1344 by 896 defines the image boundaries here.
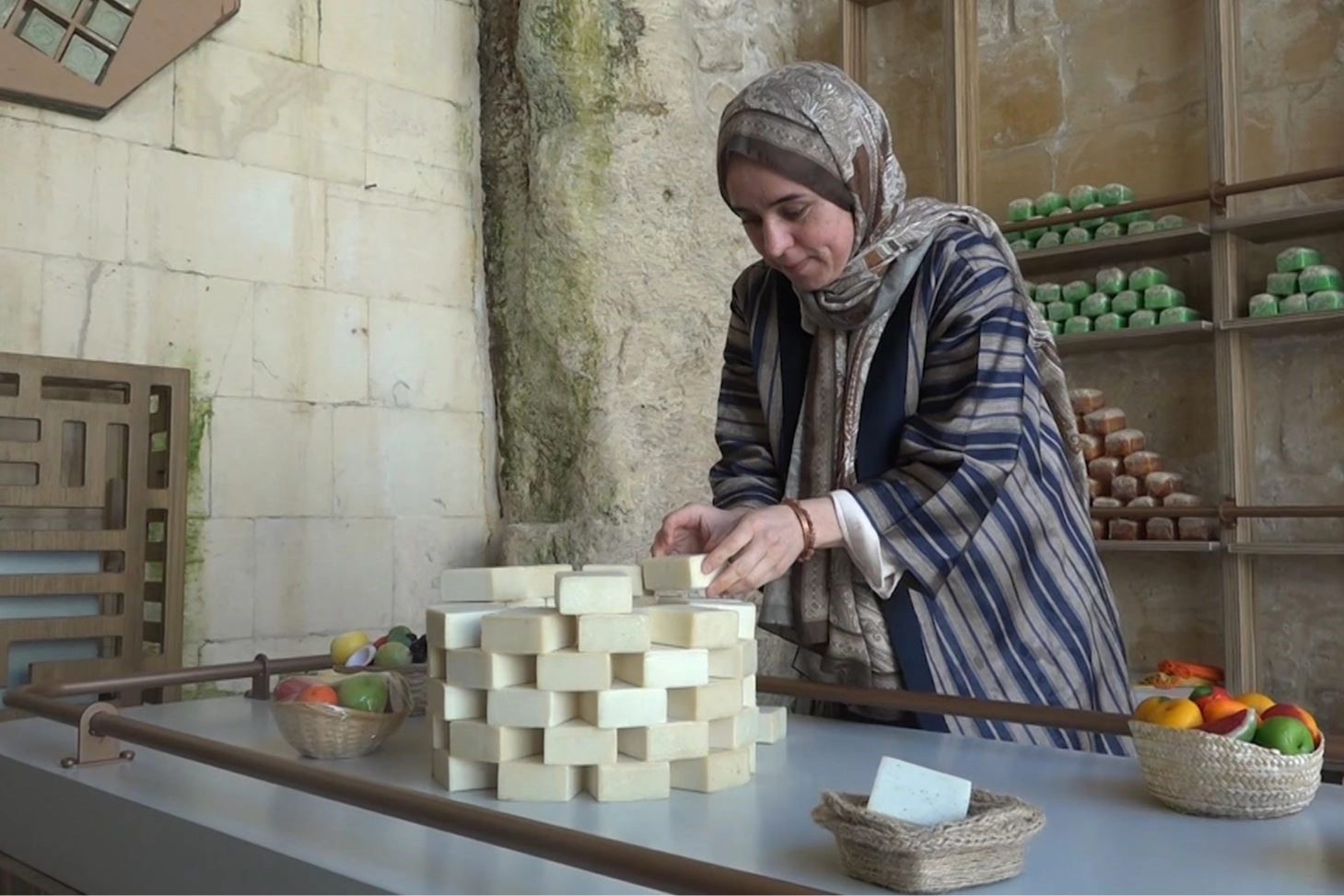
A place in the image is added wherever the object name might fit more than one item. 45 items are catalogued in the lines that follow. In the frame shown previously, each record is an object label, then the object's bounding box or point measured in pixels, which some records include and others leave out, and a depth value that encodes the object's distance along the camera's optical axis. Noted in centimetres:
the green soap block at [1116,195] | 384
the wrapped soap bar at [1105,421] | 383
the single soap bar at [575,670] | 103
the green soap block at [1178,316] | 366
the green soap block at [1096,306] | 386
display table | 84
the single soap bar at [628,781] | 104
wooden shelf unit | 360
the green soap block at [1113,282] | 384
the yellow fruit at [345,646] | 176
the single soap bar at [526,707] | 103
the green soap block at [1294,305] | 343
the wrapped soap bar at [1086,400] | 387
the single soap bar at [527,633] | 103
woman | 149
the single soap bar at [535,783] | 104
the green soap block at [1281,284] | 350
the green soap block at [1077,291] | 393
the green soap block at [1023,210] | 405
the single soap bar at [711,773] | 108
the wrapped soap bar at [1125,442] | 380
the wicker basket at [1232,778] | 98
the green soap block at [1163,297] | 370
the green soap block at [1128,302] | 378
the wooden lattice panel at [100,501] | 259
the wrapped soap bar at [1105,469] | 382
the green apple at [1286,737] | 100
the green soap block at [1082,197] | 389
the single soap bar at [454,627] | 110
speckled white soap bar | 84
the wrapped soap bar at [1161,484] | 374
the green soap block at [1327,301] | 338
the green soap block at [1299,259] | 348
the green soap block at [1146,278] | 375
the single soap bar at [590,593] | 104
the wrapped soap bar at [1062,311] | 395
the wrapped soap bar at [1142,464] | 377
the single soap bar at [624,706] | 103
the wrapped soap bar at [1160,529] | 371
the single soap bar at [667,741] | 106
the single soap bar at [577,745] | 104
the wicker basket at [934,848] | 77
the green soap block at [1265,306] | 349
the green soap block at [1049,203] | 399
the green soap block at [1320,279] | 342
